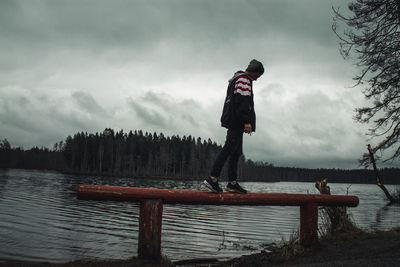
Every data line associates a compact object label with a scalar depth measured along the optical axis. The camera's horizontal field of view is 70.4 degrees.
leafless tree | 8.66
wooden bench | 4.49
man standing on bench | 5.05
